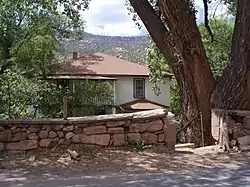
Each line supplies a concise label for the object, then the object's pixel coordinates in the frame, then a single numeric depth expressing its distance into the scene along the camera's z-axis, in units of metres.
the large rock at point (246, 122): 9.01
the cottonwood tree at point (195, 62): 9.93
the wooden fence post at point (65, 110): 8.98
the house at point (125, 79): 31.62
